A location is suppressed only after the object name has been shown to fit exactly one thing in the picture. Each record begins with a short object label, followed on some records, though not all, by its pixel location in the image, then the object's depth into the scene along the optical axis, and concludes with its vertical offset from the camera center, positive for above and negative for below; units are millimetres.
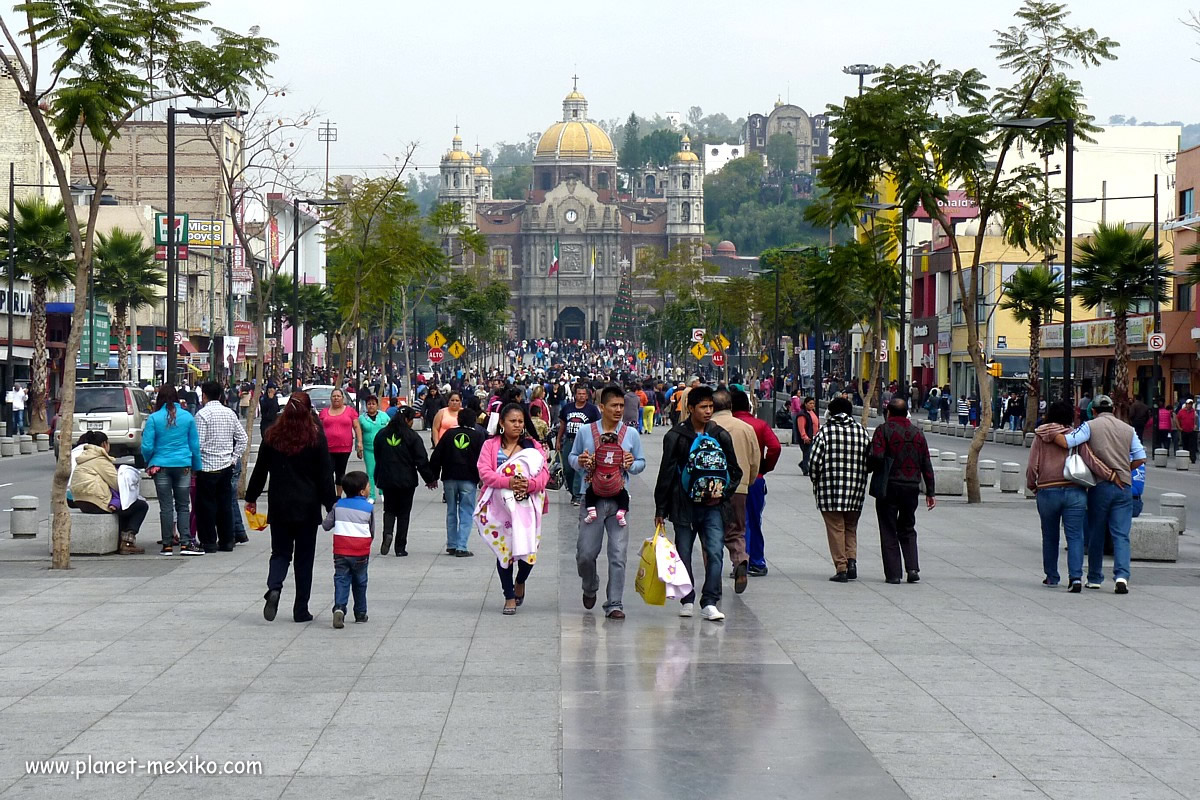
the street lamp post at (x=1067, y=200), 22703 +2783
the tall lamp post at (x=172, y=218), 23438 +2742
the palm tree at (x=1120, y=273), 44375 +3153
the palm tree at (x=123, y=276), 56094 +3773
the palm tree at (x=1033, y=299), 49656 +2897
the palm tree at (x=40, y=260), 47406 +3674
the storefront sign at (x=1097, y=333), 50719 +1943
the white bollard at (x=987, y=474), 28614 -1328
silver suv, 30859 -339
